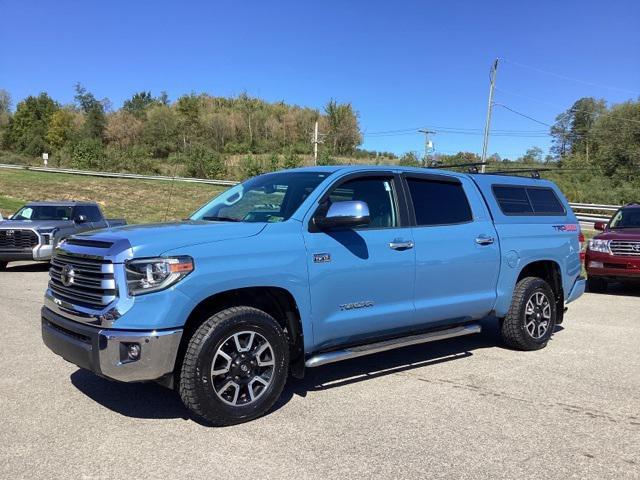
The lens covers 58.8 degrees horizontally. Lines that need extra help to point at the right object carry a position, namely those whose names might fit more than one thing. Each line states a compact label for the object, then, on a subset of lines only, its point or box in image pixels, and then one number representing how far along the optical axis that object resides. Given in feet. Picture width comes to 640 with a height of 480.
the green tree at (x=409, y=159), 206.70
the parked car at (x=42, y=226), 41.68
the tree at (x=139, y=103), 296.85
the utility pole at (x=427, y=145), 196.80
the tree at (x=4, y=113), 250.88
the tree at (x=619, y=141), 197.47
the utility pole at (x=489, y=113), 128.88
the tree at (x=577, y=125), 266.51
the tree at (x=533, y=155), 253.98
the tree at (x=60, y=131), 245.04
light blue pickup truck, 12.76
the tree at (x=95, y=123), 261.65
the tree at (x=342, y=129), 261.65
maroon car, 35.04
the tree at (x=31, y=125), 238.64
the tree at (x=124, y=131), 262.26
